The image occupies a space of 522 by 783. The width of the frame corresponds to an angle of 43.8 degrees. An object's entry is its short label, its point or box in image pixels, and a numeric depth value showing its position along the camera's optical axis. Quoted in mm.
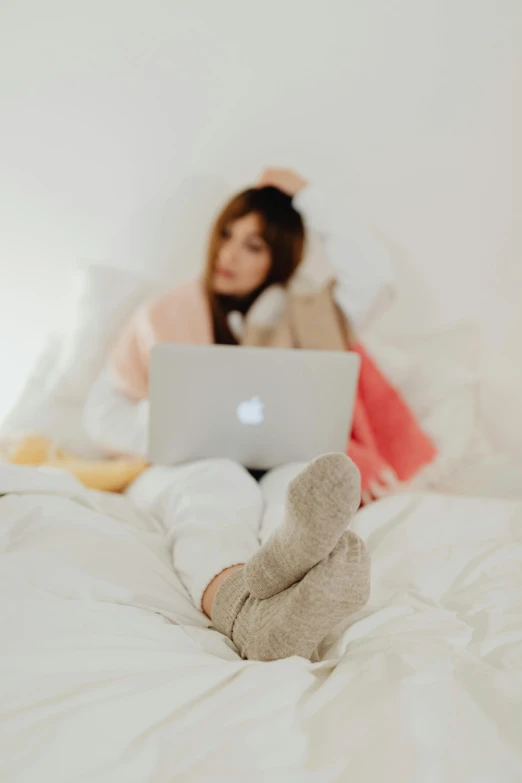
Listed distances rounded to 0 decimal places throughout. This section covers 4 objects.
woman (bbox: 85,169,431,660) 714
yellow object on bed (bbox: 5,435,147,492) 1413
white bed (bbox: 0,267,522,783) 497
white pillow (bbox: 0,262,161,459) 1742
